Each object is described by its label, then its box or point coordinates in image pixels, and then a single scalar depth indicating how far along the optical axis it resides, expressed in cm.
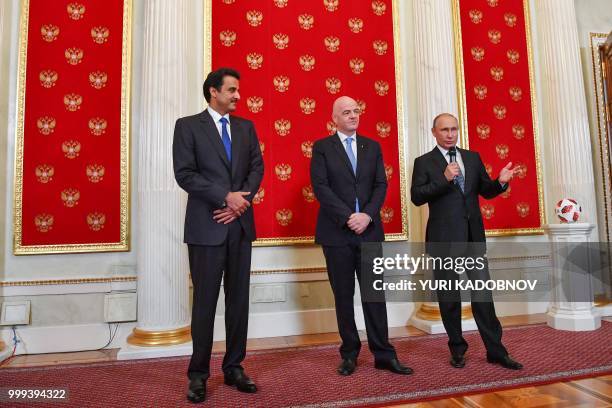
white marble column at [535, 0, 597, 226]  402
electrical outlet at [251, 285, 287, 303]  357
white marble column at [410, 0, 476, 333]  369
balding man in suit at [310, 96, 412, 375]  244
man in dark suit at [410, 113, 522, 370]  247
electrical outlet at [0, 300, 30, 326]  314
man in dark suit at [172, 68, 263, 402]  212
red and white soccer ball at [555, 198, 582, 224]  355
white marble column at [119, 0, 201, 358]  302
